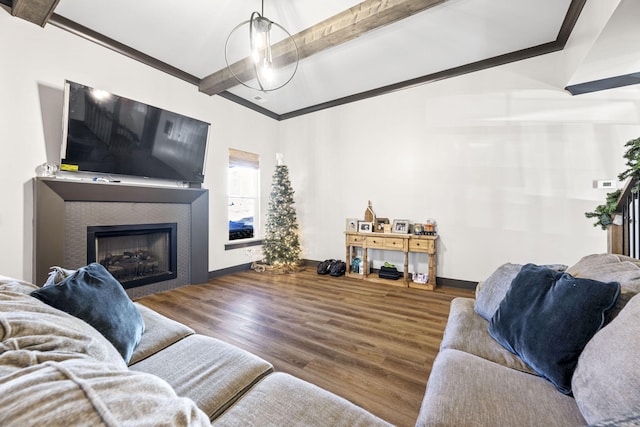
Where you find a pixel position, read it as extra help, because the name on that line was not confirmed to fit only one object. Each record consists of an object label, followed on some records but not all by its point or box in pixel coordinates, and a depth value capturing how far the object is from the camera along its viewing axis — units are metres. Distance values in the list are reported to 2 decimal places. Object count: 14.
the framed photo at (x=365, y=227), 4.23
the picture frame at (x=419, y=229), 3.81
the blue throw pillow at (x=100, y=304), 1.08
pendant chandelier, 2.86
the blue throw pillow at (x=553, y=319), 1.00
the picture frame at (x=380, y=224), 4.15
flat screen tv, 2.61
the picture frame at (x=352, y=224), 4.40
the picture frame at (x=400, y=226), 3.94
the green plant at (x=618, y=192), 1.65
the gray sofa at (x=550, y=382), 0.75
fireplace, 2.50
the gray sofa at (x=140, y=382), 0.37
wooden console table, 3.63
